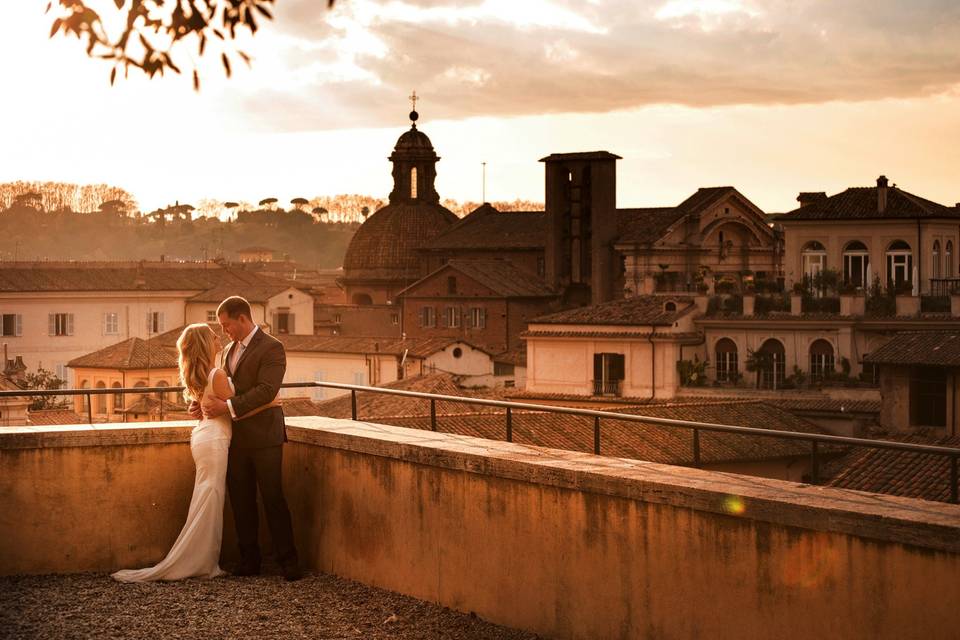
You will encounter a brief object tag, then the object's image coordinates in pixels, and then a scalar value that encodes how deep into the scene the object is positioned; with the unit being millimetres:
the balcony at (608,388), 57062
